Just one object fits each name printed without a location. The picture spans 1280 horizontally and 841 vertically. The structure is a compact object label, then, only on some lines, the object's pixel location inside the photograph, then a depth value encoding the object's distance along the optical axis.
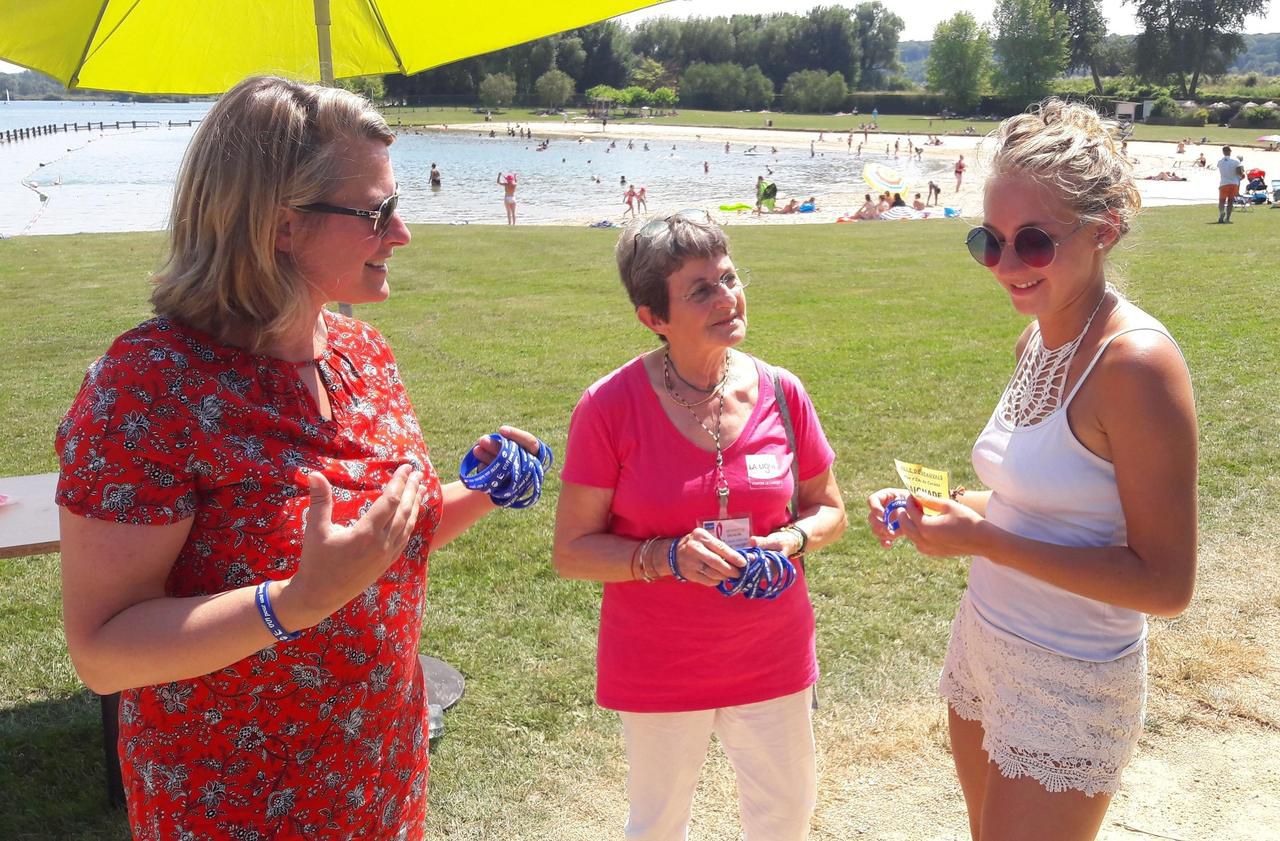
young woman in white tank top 2.03
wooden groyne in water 83.01
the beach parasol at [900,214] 29.92
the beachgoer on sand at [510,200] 27.89
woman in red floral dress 1.62
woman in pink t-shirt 2.58
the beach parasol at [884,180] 31.00
